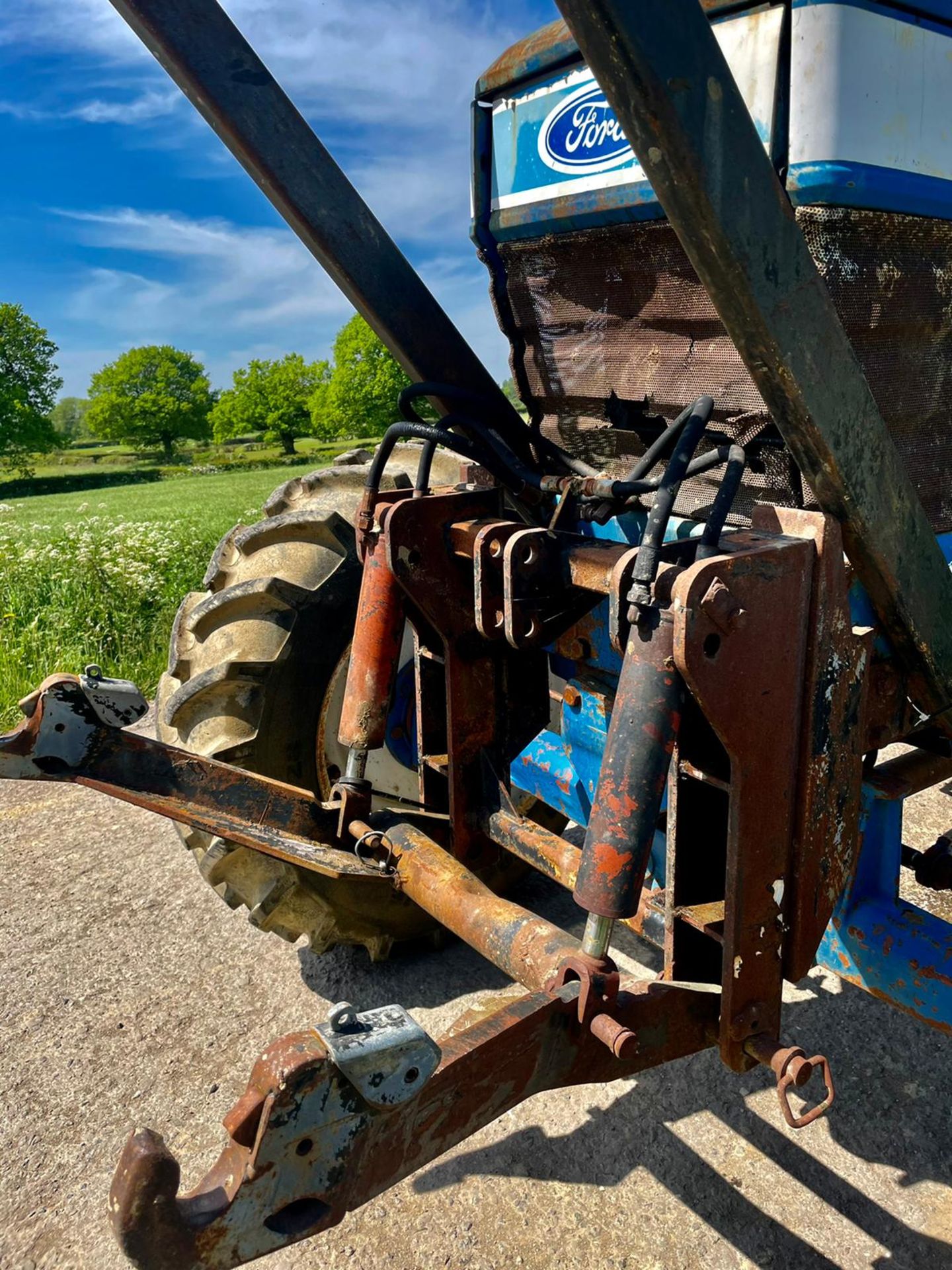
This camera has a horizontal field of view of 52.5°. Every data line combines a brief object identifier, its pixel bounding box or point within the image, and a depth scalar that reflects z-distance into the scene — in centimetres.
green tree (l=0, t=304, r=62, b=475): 5525
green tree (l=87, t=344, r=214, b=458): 7706
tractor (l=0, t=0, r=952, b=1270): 141
